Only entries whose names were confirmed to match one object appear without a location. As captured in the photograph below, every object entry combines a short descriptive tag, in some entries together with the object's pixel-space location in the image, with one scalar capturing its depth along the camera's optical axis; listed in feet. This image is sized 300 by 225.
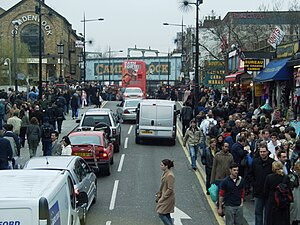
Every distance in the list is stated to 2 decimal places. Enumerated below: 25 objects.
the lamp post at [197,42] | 88.43
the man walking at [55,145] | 51.56
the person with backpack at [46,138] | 61.87
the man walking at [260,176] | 35.76
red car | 55.01
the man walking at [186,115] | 81.20
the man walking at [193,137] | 58.39
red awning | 116.47
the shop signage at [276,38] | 86.92
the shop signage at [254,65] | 91.40
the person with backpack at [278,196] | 32.30
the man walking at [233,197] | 33.27
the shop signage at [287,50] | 77.82
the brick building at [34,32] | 247.29
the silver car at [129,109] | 105.70
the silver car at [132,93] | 140.16
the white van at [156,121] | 79.36
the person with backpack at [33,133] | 61.16
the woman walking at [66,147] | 51.08
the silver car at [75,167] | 37.29
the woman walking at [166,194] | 33.96
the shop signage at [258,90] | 99.60
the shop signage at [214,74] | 155.43
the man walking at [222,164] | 40.93
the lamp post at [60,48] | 140.92
